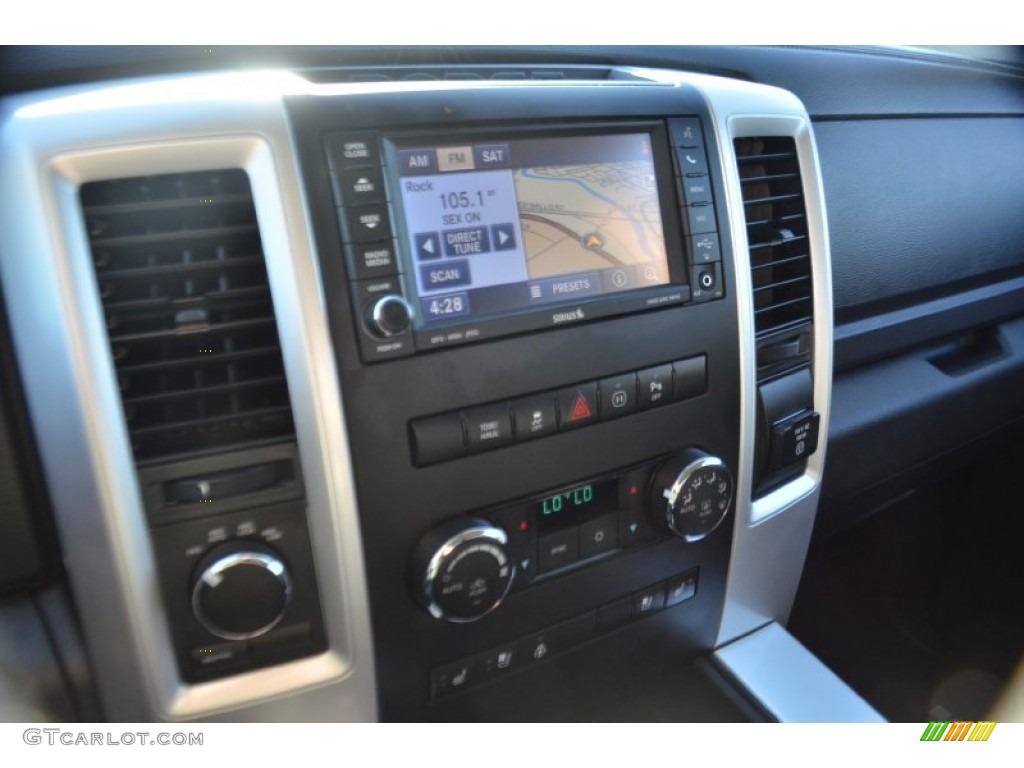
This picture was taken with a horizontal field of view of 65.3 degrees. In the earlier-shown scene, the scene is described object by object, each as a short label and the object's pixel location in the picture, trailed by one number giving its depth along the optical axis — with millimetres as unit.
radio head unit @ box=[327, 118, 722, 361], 601
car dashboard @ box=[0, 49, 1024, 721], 561
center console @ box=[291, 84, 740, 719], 607
